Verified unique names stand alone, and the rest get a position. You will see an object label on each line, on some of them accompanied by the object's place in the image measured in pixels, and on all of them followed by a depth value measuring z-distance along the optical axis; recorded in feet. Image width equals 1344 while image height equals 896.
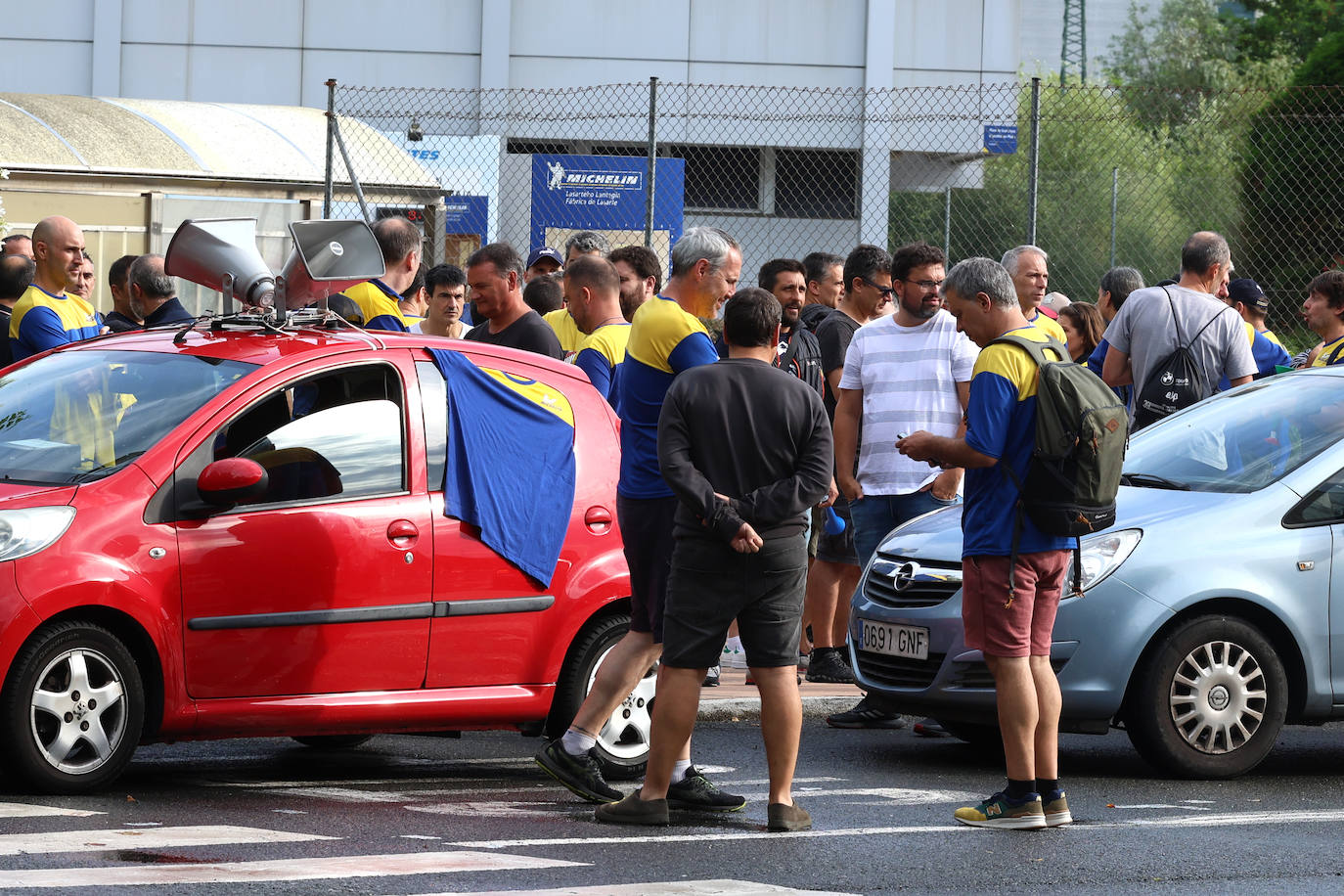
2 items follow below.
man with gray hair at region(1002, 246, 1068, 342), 69.62
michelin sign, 116.06
